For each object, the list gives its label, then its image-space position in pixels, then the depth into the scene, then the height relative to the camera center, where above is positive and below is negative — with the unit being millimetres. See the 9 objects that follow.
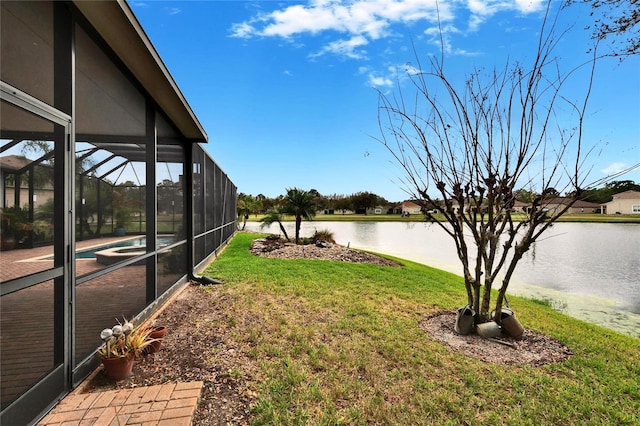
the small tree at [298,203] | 13820 +266
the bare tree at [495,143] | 4066 +869
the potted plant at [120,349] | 2596 -1142
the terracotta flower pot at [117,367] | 2590 -1235
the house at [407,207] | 64875 +391
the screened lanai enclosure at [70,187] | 1935 +184
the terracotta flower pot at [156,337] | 3092 -1244
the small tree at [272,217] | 14306 -324
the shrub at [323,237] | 13616 -1148
